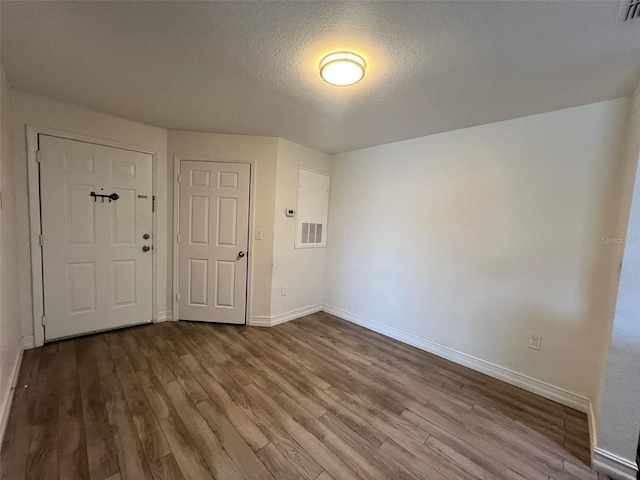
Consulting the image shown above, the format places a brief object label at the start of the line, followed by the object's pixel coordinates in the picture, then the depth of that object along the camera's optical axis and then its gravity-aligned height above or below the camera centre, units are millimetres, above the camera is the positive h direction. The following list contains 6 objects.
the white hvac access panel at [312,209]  3434 +178
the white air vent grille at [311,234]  3525 -179
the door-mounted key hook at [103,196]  2611 +145
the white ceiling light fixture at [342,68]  1475 +933
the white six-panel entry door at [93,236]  2432 -281
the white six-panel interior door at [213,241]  3072 -308
